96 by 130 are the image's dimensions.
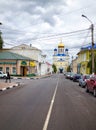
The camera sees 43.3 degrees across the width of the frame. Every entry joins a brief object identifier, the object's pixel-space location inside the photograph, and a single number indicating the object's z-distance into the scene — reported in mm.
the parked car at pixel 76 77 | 21450
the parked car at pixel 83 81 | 13520
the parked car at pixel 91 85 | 9100
